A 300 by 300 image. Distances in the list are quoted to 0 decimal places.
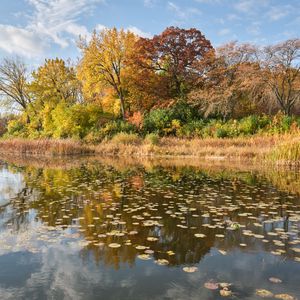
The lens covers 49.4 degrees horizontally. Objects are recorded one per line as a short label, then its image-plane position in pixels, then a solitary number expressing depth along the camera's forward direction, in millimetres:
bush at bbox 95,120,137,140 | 28527
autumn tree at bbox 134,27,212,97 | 28594
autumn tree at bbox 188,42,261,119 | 25781
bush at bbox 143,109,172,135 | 27406
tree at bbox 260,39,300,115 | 23625
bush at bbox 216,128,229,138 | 23538
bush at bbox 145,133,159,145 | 24625
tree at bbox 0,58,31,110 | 39062
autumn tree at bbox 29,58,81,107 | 35969
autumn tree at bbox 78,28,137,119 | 29391
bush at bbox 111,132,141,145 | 25767
